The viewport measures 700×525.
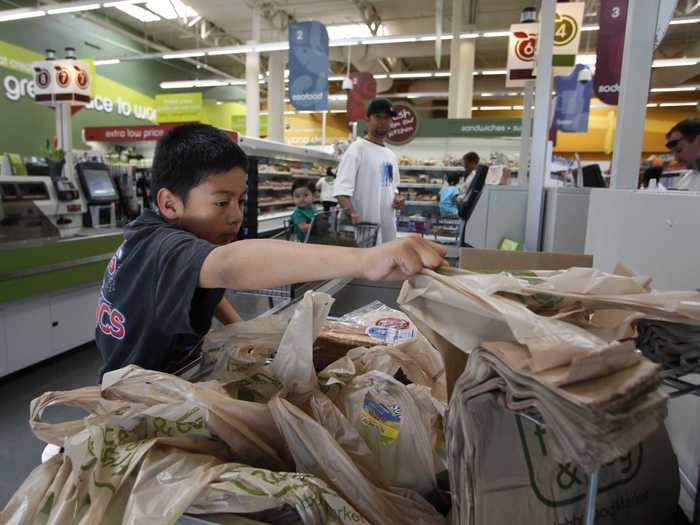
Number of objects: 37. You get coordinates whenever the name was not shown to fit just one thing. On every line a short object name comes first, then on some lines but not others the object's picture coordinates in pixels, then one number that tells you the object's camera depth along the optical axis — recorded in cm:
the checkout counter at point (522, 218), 253
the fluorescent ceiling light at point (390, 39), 1062
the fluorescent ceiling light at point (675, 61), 1041
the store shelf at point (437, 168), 1029
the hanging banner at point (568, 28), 548
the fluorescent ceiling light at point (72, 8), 856
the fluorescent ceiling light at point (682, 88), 1449
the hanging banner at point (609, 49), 561
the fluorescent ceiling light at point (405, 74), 1479
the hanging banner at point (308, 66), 785
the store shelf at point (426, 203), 1028
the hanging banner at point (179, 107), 1228
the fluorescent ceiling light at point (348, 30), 1306
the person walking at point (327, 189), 736
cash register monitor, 430
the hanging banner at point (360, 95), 1089
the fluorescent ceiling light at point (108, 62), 1264
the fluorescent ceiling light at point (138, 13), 1198
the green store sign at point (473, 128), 1064
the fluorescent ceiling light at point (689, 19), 804
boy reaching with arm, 78
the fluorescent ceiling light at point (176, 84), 1536
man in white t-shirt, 366
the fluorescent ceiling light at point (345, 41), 1067
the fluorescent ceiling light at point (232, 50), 1117
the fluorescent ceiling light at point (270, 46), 1039
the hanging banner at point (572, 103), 1005
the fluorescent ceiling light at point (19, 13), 868
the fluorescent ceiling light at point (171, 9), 1156
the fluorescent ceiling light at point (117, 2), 790
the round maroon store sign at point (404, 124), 1097
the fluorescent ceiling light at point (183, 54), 1212
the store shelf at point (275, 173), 932
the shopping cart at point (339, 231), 340
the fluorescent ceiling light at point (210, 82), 1541
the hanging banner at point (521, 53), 513
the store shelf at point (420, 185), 1044
